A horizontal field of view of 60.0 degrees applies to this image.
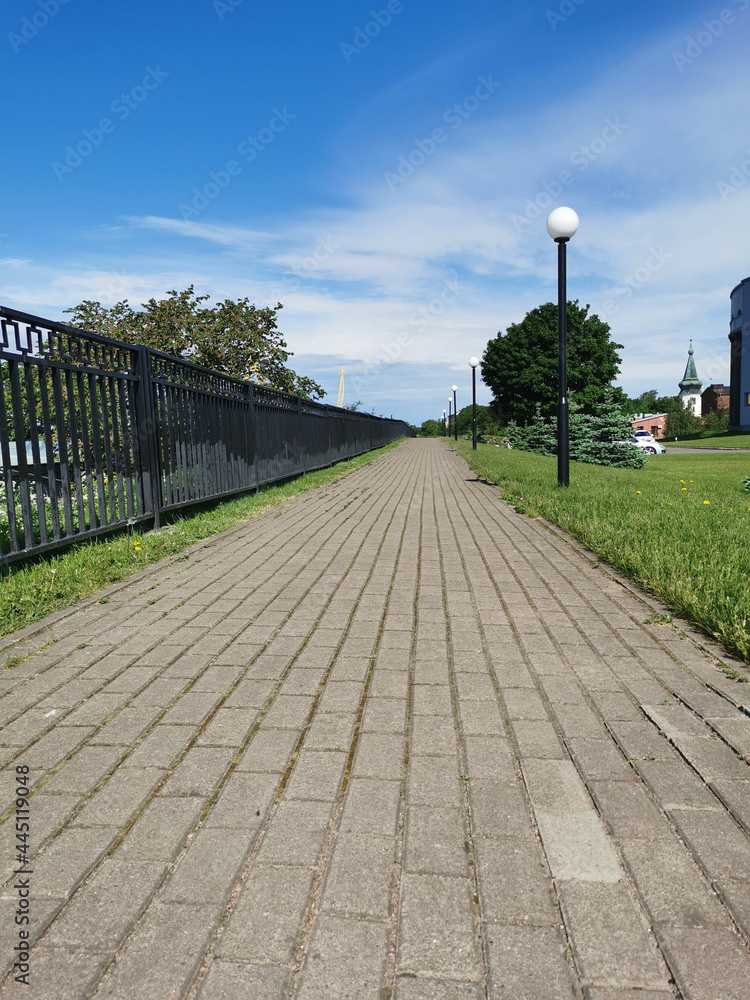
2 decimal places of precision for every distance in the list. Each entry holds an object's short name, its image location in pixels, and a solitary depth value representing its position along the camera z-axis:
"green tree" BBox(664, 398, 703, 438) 86.00
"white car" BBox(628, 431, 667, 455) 42.20
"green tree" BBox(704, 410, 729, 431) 88.93
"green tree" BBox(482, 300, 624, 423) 43.47
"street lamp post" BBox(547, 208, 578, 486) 10.88
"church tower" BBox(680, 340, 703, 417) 136.70
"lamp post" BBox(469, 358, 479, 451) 29.66
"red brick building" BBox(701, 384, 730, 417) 114.06
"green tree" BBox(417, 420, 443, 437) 120.72
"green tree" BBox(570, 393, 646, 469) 23.06
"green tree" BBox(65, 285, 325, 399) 23.08
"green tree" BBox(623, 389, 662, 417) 136.12
